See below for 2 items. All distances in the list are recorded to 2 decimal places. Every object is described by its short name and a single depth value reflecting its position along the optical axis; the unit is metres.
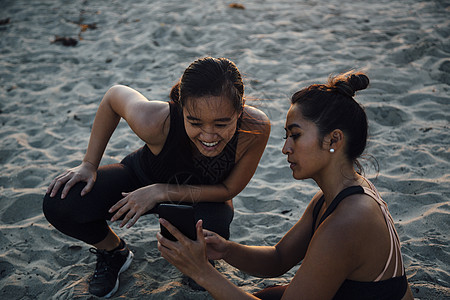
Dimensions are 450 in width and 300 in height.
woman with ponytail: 2.28
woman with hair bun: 1.51
